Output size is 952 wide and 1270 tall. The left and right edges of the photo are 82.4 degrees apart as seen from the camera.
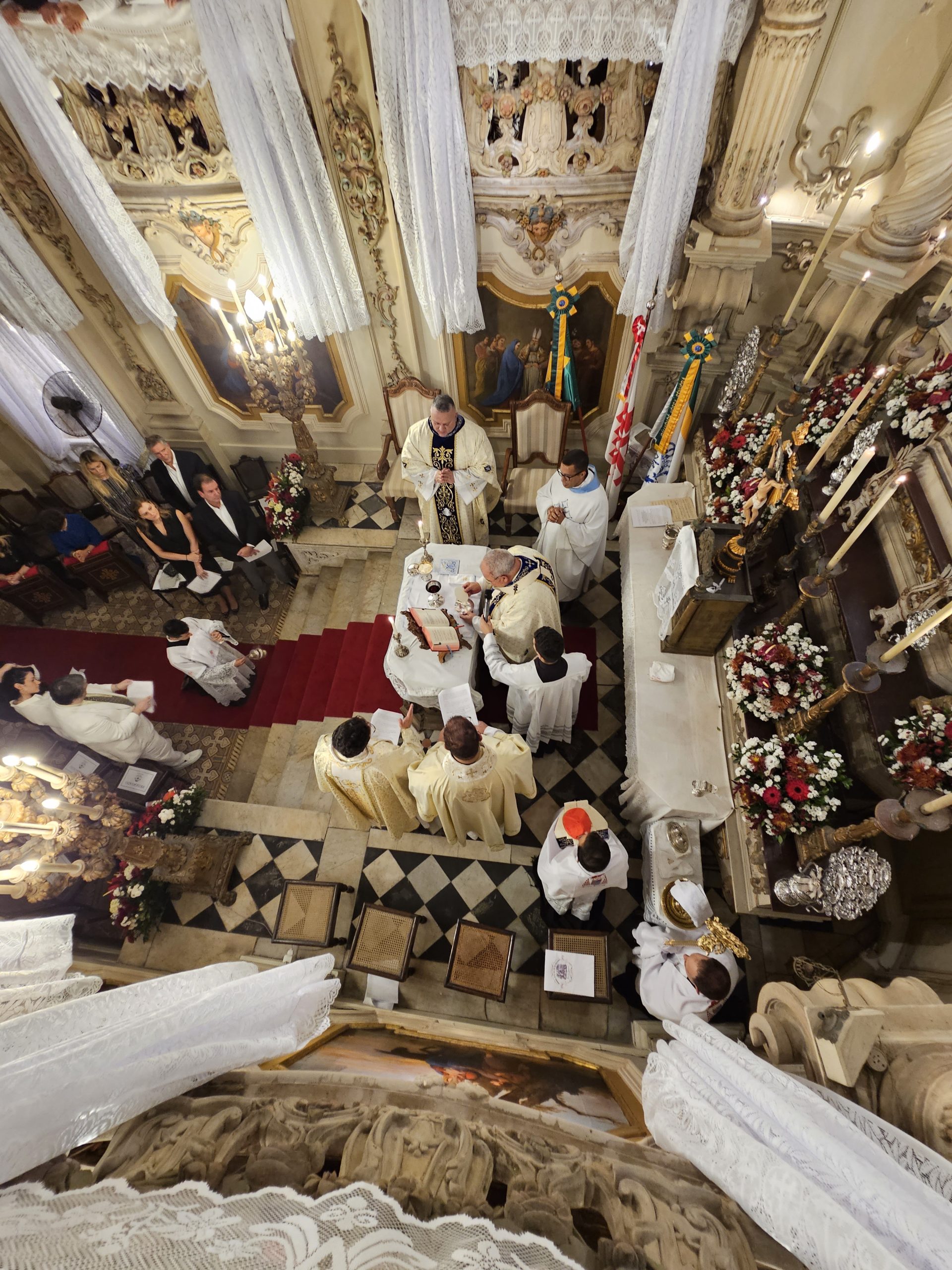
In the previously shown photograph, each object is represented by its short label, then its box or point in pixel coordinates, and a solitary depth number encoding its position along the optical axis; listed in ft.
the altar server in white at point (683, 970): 9.64
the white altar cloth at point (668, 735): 13.01
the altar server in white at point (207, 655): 18.06
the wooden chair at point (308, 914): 14.15
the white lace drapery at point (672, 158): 12.49
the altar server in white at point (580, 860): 11.21
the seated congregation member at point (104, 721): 15.85
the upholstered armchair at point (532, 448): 21.07
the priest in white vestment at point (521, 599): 14.69
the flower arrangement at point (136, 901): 15.46
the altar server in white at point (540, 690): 13.91
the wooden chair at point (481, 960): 13.04
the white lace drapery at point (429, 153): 13.67
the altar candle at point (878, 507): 8.93
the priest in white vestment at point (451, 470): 18.84
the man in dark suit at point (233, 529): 21.22
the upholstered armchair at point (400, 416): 21.63
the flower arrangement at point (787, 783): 10.43
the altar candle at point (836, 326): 11.60
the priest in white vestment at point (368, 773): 12.17
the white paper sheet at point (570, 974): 12.63
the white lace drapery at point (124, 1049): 3.56
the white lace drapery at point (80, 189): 15.71
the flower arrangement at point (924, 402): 10.62
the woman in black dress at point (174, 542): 20.72
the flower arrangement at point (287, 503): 22.95
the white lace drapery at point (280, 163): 14.28
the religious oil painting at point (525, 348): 19.58
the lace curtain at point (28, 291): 18.81
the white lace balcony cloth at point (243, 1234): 3.06
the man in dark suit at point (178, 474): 21.43
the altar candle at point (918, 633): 6.98
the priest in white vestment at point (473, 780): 11.74
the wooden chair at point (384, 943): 13.44
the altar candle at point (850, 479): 9.27
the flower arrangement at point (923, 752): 8.66
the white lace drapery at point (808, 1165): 3.28
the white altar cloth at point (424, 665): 16.48
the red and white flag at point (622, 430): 17.20
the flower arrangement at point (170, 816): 16.70
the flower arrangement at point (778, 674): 11.56
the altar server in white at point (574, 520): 16.71
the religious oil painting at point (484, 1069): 7.70
